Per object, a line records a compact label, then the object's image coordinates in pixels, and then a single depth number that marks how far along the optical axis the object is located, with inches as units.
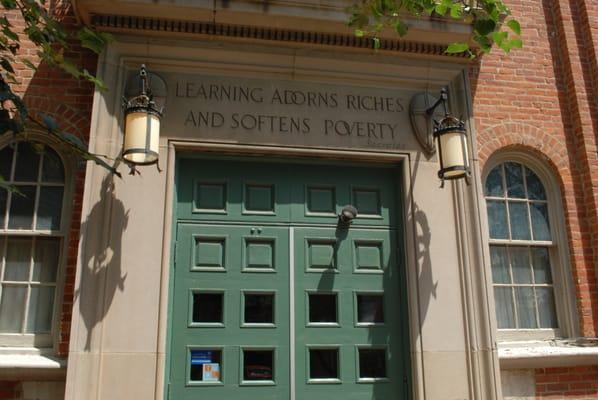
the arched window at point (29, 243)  216.8
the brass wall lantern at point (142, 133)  207.6
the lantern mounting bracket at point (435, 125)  230.4
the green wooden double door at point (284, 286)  217.0
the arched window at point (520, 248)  255.6
